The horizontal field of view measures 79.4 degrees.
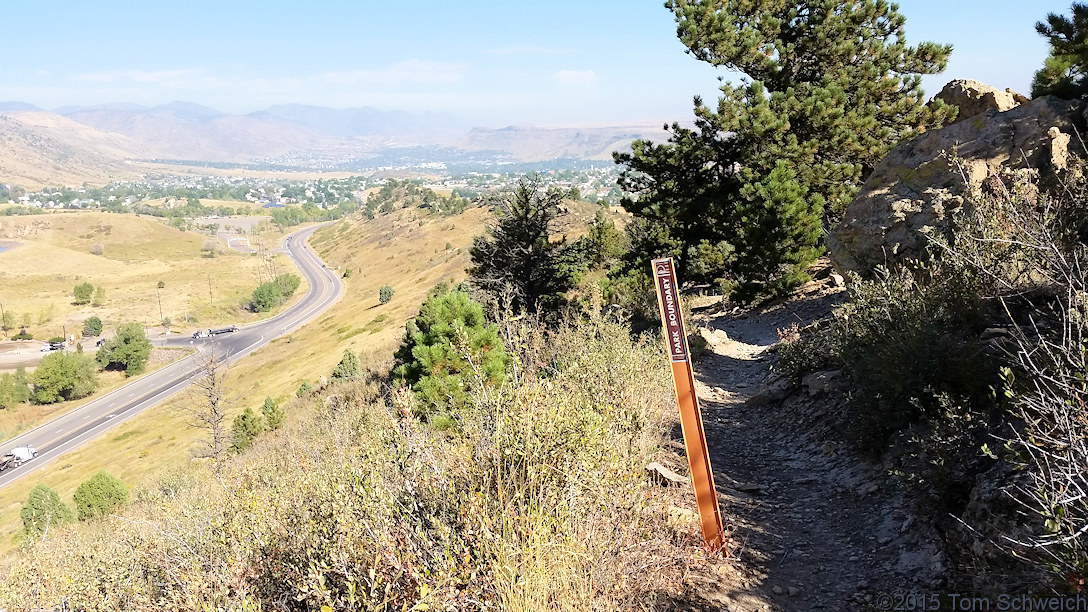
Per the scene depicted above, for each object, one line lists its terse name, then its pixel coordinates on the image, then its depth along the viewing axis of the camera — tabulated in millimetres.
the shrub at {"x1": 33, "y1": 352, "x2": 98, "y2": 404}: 66625
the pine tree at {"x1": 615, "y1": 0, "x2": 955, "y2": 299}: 17281
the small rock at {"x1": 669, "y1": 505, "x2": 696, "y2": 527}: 5031
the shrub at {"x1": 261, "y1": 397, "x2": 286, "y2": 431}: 30156
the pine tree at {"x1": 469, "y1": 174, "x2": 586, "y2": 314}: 22516
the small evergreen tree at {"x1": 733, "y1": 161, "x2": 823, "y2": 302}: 17078
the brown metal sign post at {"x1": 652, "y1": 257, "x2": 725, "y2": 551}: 4402
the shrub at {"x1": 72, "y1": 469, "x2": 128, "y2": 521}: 26719
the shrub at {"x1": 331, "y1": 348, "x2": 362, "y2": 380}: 36500
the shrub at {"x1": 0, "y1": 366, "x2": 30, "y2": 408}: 65438
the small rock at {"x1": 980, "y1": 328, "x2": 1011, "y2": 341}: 5259
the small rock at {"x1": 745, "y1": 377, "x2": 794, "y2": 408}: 9266
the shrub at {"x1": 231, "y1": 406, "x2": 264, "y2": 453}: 29106
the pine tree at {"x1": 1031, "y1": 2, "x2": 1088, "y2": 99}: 9195
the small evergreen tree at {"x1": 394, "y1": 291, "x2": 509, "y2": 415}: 13727
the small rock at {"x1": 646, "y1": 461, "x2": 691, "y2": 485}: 6152
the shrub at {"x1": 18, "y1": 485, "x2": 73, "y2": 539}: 22297
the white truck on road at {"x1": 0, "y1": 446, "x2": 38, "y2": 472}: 48438
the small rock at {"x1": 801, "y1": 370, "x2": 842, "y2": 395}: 8261
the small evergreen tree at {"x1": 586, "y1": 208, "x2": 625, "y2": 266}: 32109
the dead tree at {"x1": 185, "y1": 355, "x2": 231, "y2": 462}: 28094
